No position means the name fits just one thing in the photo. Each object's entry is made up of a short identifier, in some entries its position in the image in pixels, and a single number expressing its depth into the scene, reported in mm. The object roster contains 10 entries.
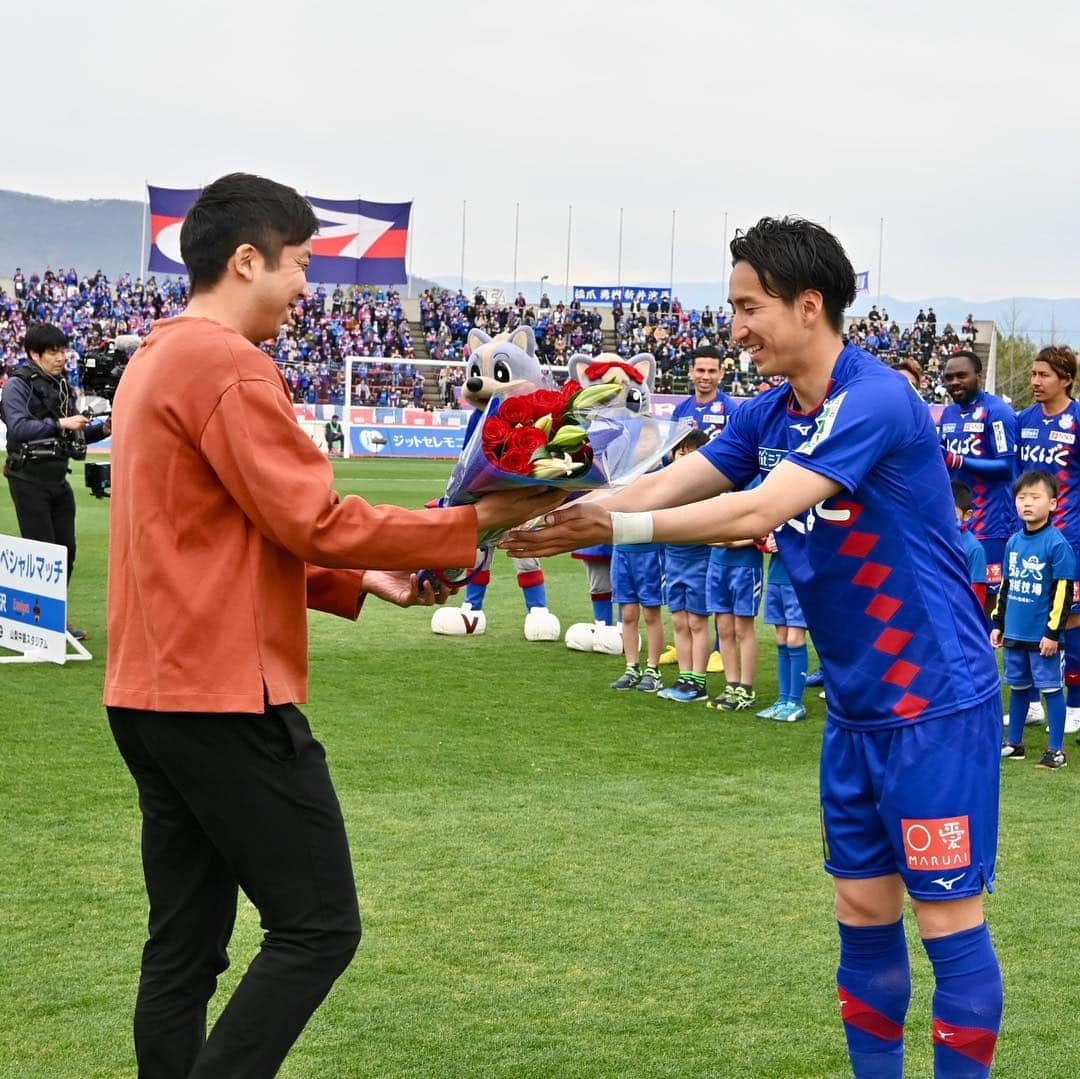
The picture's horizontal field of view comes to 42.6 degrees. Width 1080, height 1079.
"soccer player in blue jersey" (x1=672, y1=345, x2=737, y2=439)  10367
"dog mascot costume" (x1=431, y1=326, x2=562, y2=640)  8266
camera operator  10609
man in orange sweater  2787
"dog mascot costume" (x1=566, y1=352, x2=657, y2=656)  11570
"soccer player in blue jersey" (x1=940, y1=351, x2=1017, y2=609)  9711
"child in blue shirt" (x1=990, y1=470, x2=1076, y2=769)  7953
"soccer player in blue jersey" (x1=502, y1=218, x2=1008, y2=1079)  3264
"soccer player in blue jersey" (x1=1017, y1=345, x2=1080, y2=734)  8930
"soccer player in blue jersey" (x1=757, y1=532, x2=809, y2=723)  9023
